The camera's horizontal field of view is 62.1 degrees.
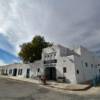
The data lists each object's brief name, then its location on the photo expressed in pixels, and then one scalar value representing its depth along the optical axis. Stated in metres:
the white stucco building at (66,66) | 15.05
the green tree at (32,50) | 22.72
